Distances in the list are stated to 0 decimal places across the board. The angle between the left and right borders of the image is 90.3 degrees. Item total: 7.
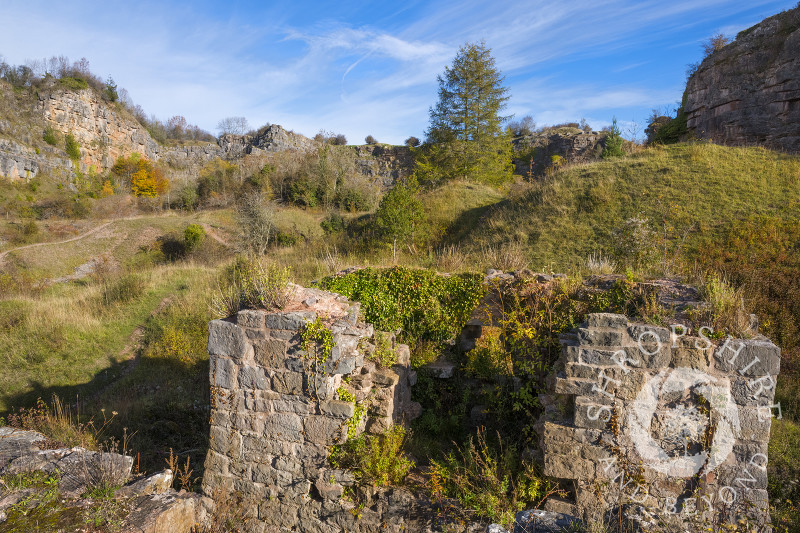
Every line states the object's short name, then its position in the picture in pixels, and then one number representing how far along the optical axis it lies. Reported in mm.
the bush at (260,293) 5016
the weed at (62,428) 6242
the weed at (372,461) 4531
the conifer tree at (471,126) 23938
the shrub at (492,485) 4129
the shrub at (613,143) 22469
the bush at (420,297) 7059
